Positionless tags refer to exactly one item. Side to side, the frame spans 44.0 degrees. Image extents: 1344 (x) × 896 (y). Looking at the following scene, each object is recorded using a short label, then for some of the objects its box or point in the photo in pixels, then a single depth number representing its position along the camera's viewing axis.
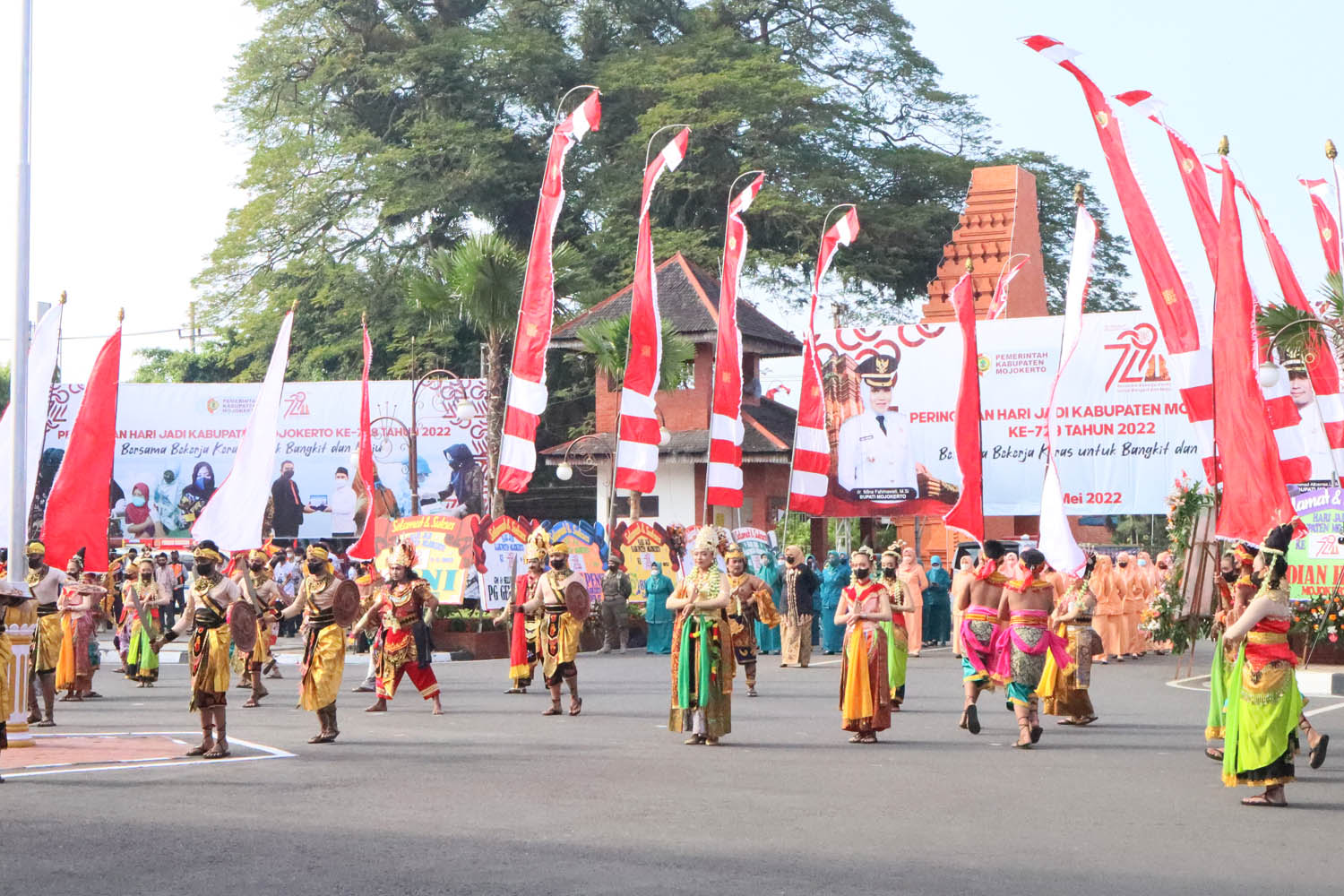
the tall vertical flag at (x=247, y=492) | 15.98
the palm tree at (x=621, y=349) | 33.75
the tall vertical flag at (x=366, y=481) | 25.55
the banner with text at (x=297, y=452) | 42.19
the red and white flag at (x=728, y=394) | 23.59
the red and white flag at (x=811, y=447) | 25.00
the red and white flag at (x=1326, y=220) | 22.58
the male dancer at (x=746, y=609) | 19.41
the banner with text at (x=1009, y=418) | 33.25
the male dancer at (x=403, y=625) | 16.48
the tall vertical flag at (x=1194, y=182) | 16.69
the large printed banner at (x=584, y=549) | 27.22
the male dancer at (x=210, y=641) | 12.53
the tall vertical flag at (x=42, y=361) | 15.91
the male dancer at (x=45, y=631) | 15.63
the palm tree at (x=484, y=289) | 30.22
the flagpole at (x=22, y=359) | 13.45
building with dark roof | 38.47
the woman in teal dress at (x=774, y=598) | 28.11
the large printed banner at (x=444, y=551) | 25.70
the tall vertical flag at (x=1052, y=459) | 16.47
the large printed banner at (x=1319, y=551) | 19.66
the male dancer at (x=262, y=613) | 18.27
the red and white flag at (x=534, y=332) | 20.42
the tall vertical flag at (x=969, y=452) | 17.70
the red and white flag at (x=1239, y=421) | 13.20
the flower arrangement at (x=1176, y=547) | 18.14
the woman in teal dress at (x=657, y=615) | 28.11
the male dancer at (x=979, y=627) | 14.38
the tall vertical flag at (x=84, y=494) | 15.24
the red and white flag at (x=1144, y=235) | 16.38
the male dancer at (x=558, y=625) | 16.58
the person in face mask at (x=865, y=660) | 13.88
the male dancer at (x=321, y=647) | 13.73
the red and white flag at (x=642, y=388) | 22.31
